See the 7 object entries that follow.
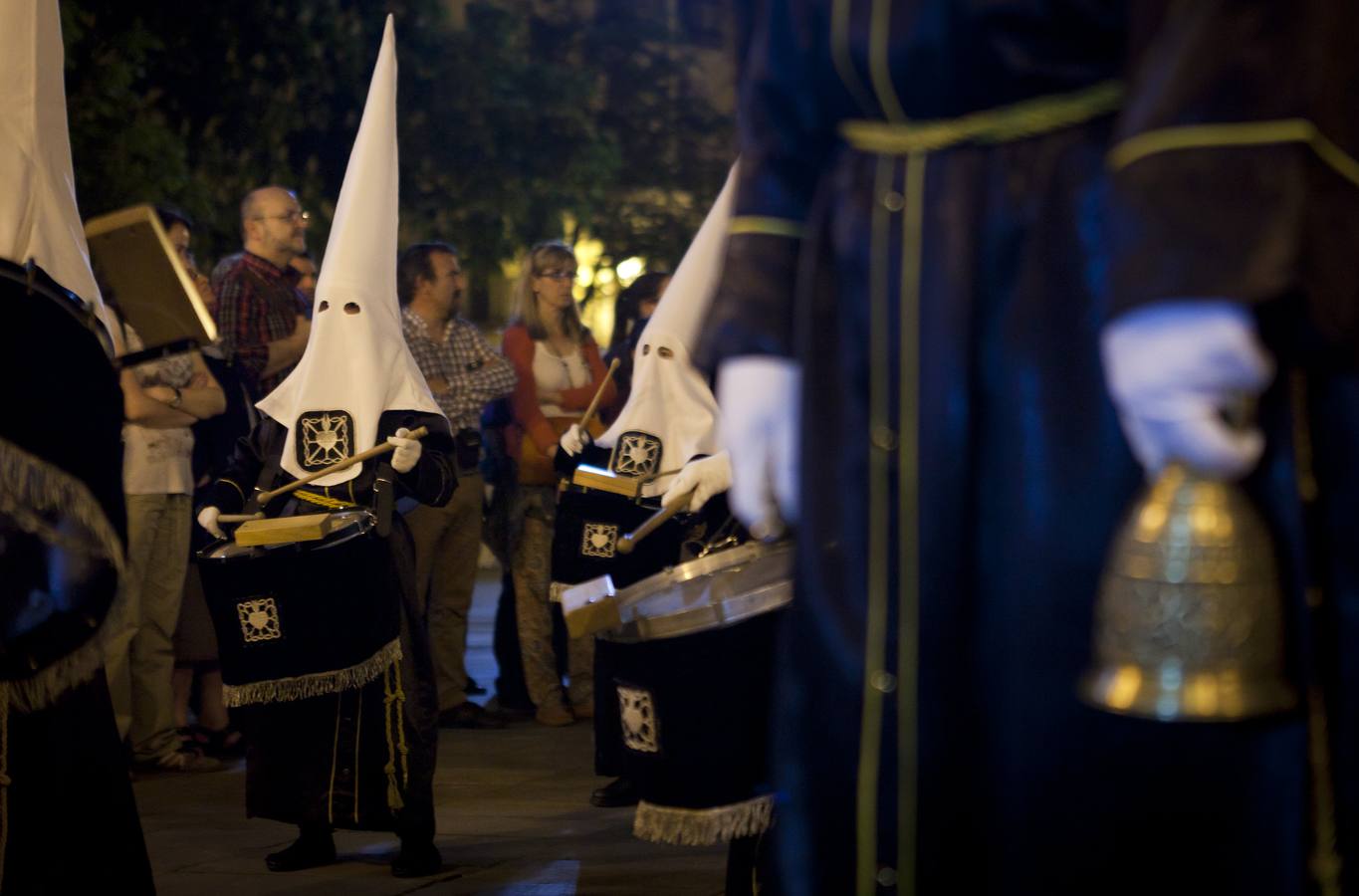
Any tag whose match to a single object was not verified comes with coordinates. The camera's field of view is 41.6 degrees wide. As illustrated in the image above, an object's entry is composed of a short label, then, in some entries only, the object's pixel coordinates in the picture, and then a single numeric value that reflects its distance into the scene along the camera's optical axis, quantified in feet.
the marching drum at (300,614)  16.90
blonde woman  27.91
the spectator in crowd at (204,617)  23.91
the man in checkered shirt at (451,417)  26.27
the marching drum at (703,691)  11.80
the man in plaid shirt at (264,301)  24.11
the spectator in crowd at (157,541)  22.76
